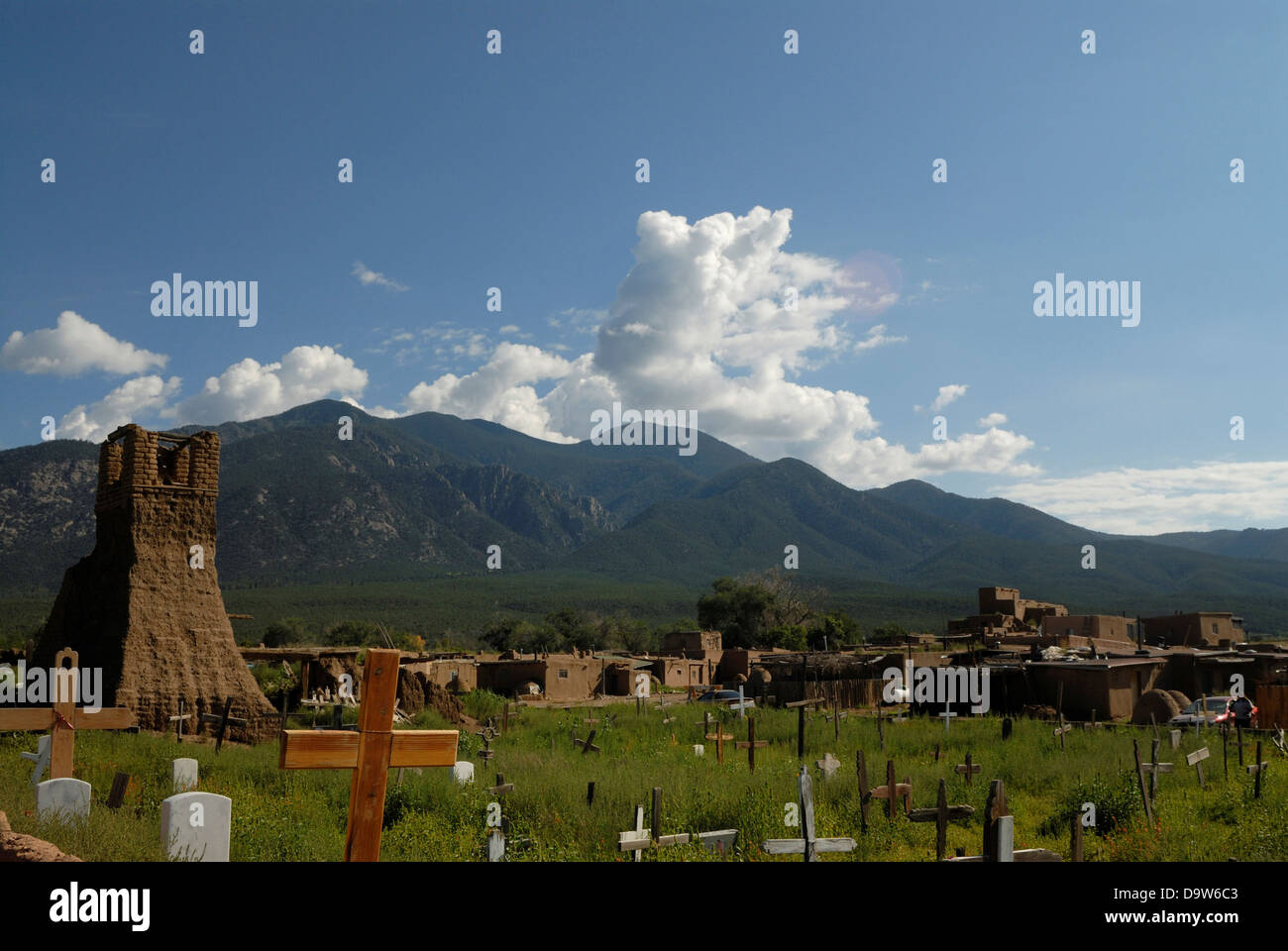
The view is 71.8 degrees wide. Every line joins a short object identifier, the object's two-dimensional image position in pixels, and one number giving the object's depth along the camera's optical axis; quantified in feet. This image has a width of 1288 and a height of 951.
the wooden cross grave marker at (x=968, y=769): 57.52
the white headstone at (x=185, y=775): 45.06
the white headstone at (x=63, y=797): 33.30
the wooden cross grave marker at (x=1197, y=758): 58.29
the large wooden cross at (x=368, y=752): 19.65
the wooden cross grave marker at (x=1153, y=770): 52.21
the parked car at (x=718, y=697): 135.64
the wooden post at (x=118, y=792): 36.88
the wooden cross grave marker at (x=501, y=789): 48.42
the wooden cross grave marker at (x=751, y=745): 62.13
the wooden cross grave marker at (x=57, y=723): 39.04
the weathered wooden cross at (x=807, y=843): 33.63
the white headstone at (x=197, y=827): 29.30
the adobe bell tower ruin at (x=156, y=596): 64.18
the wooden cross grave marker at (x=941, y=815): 38.17
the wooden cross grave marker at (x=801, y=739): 65.81
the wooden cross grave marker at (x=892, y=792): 46.52
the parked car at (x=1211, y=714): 91.25
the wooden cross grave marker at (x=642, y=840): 38.11
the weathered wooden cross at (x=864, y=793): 44.19
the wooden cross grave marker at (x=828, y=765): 53.11
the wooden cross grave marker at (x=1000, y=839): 28.81
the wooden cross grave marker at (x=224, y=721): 62.39
